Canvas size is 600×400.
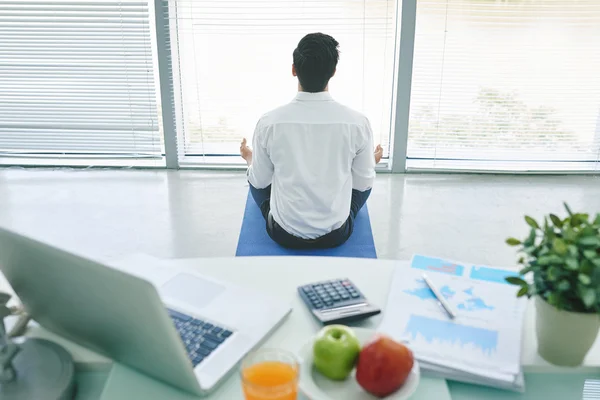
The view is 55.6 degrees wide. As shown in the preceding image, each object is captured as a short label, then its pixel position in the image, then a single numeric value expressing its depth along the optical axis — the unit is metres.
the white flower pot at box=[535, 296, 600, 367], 0.96
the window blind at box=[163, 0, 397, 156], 3.36
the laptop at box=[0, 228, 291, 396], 0.80
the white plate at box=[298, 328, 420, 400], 0.88
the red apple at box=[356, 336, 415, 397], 0.87
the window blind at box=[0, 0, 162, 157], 3.44
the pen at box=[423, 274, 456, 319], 1.13
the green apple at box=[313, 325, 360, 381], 0.91
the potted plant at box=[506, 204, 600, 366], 0.92
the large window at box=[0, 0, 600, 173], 3.37
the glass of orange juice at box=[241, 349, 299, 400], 0.83
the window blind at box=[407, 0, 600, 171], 3.35
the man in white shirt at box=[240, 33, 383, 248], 2.02
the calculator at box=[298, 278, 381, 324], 1.12
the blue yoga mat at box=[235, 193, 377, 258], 1.98
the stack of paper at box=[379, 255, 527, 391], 0.99
